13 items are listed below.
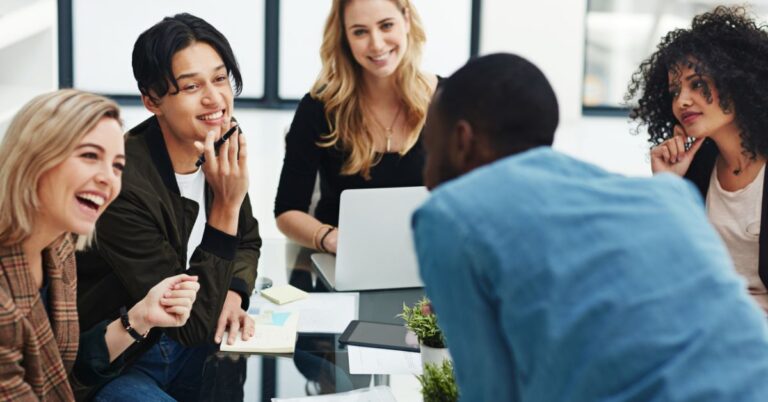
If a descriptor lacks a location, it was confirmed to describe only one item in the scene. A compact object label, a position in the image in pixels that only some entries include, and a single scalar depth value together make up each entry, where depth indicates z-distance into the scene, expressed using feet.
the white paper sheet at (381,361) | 9.47
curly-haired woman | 11.00
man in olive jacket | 9.78
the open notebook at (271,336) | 9.75
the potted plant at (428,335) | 9.11
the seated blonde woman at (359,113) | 12.17
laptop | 10.53
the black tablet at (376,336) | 9.76
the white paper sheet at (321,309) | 10.12
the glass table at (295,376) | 9.22
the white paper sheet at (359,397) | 9.10
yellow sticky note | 10.58
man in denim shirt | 7.09
